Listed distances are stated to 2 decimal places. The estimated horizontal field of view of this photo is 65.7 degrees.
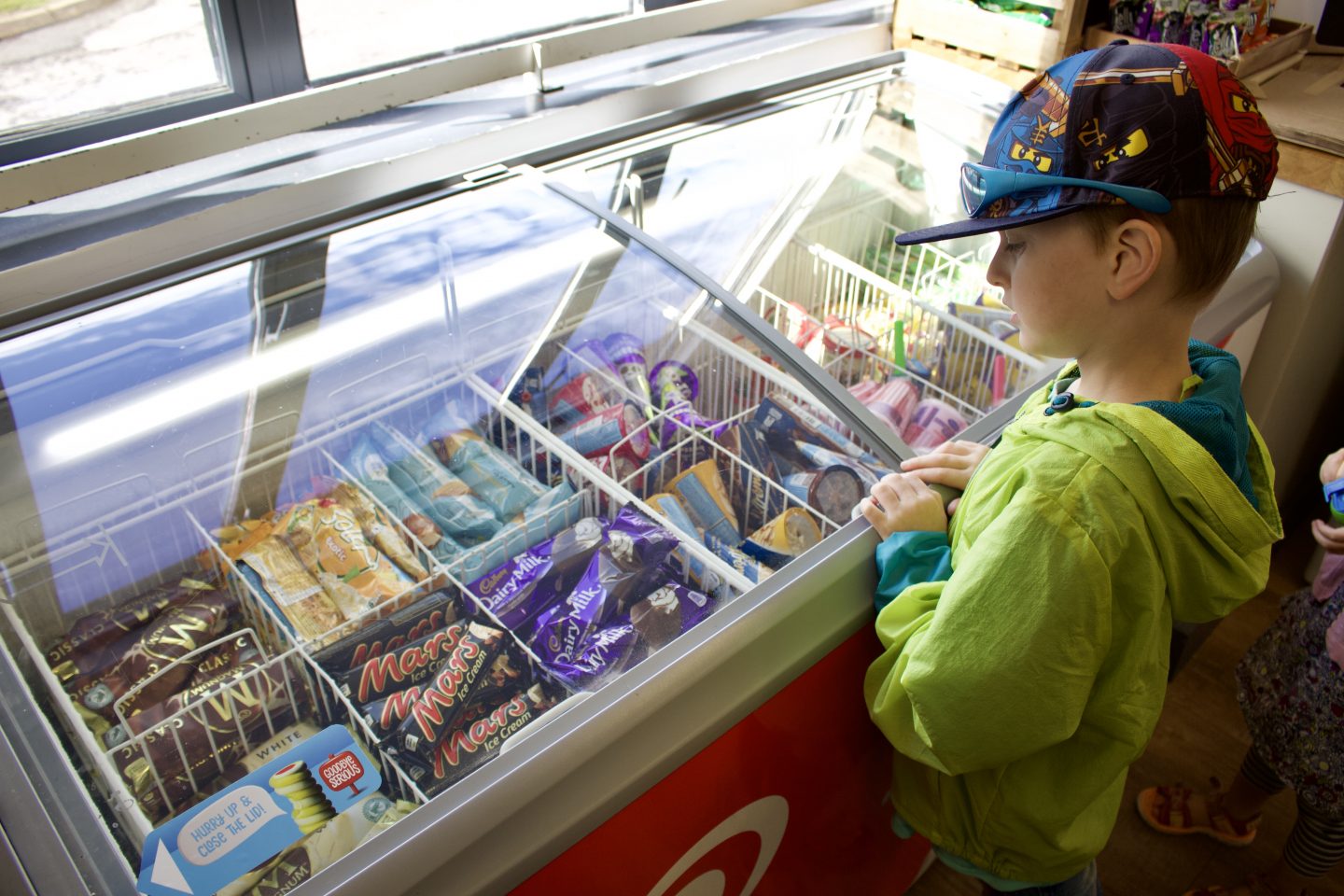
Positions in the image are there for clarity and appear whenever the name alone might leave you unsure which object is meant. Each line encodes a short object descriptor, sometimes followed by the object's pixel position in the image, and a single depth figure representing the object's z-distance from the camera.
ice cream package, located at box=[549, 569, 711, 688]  1.27
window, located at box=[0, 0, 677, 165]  1.88
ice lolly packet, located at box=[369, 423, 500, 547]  1.51
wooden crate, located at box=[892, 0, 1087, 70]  2.38
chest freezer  1.08
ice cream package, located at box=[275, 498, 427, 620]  1.37
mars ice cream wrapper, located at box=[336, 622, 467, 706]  1.24
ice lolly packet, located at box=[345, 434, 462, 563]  1.48
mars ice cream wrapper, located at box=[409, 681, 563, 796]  1.12
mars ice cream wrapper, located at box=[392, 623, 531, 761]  1.18
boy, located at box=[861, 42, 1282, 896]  1.05
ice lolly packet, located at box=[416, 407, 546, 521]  1.55
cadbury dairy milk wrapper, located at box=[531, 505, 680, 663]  1.33
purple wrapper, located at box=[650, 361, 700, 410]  1.78
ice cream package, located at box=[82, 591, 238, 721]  1.18
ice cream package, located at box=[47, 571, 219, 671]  1.20
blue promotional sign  1.00
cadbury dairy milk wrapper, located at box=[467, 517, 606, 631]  1.38
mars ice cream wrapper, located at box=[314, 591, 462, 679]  1.27
